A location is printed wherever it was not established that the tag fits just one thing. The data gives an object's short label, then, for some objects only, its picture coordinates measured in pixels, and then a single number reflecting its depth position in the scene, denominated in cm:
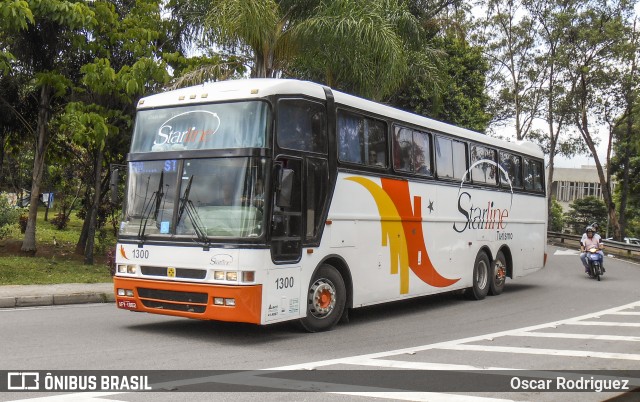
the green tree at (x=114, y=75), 1612
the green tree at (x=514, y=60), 4084
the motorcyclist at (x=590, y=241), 2114
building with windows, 9062
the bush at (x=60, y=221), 2897
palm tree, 1636
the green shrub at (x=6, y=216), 2082
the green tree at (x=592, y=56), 3712
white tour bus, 880
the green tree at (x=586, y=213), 7356
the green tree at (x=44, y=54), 1490
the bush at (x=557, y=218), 7544
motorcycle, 2109
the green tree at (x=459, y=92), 2777
